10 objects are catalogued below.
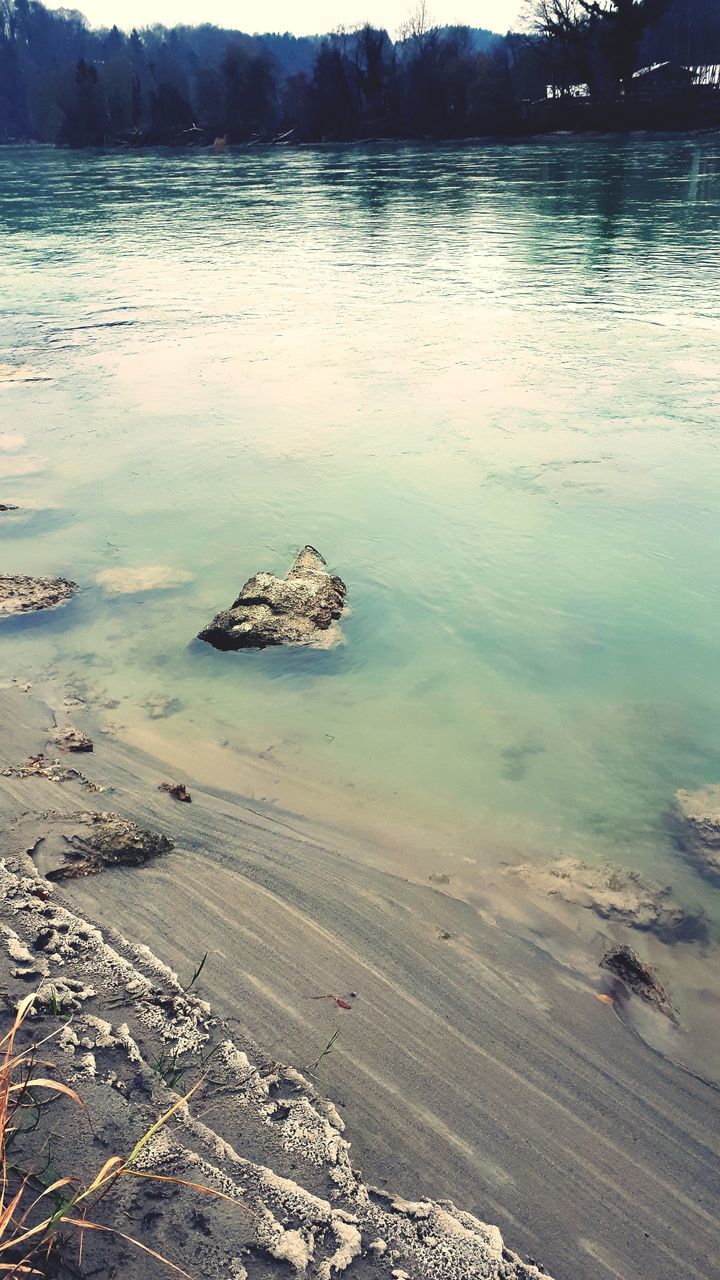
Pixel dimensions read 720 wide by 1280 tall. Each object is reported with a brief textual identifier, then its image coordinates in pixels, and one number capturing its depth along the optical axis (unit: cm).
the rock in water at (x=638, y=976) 289
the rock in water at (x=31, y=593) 541
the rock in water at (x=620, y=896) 324
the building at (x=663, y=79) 6158
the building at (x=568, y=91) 6725
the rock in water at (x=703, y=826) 354
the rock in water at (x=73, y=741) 410
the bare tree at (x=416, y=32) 9388
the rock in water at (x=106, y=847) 327
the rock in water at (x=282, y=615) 500
